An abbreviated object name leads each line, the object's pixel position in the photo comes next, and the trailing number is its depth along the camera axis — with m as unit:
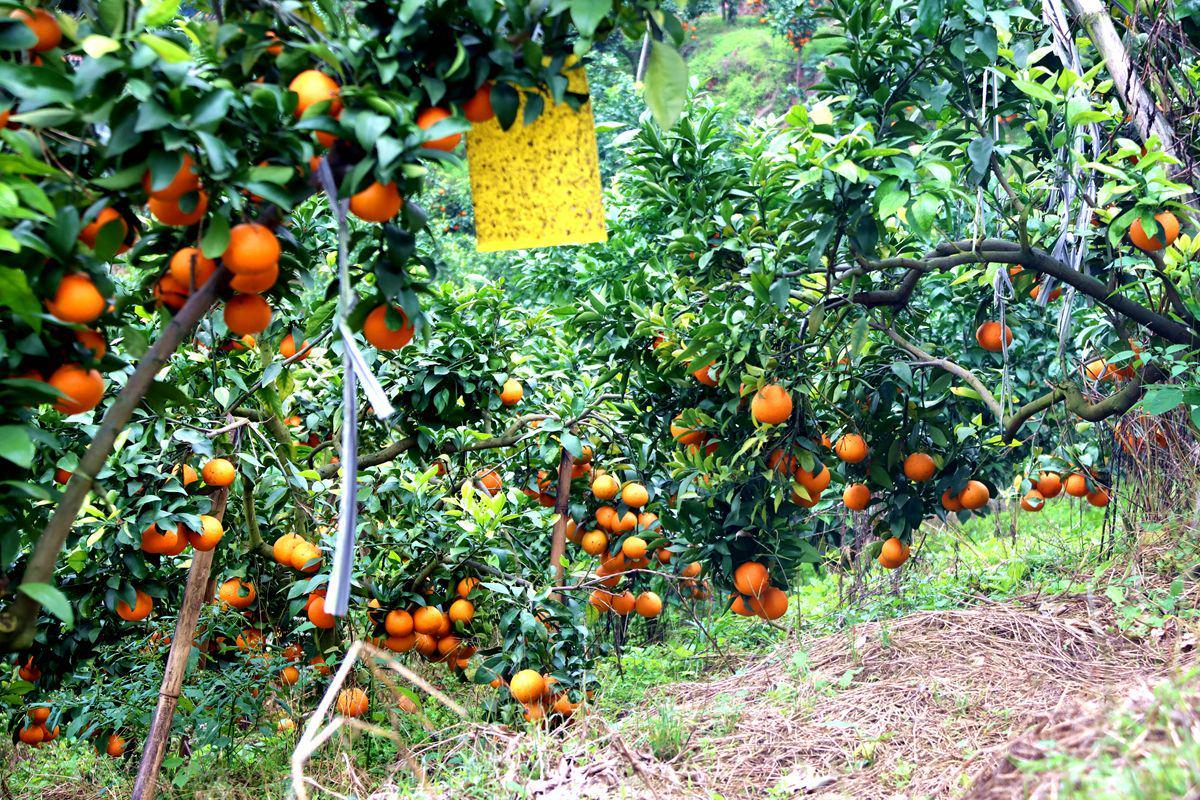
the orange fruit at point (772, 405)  2.92
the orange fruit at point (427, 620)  3.13
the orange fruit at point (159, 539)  2.66
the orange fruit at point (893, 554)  3.63
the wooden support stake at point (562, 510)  3.44
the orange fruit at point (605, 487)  3.66
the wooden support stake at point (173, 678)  2.66
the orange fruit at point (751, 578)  3.34
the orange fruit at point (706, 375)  3.21
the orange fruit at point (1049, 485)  4.31
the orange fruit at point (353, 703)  2.92
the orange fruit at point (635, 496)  3.60
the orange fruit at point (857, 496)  3.53
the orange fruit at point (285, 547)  3.17
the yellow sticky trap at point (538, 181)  1.94
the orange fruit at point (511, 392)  3.54
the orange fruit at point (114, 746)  3.38
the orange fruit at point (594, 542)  3.78
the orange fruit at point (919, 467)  3.41
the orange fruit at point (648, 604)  3.89
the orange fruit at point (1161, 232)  2.74
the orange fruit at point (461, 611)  3.21
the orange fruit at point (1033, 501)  4.24
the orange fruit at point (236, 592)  3.43
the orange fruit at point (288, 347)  3.35
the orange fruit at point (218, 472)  2.77
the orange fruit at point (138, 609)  2.90
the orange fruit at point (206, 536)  2.67
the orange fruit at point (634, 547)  3.65
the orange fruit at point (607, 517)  3.73
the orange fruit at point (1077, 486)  4.30
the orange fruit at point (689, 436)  3.37
